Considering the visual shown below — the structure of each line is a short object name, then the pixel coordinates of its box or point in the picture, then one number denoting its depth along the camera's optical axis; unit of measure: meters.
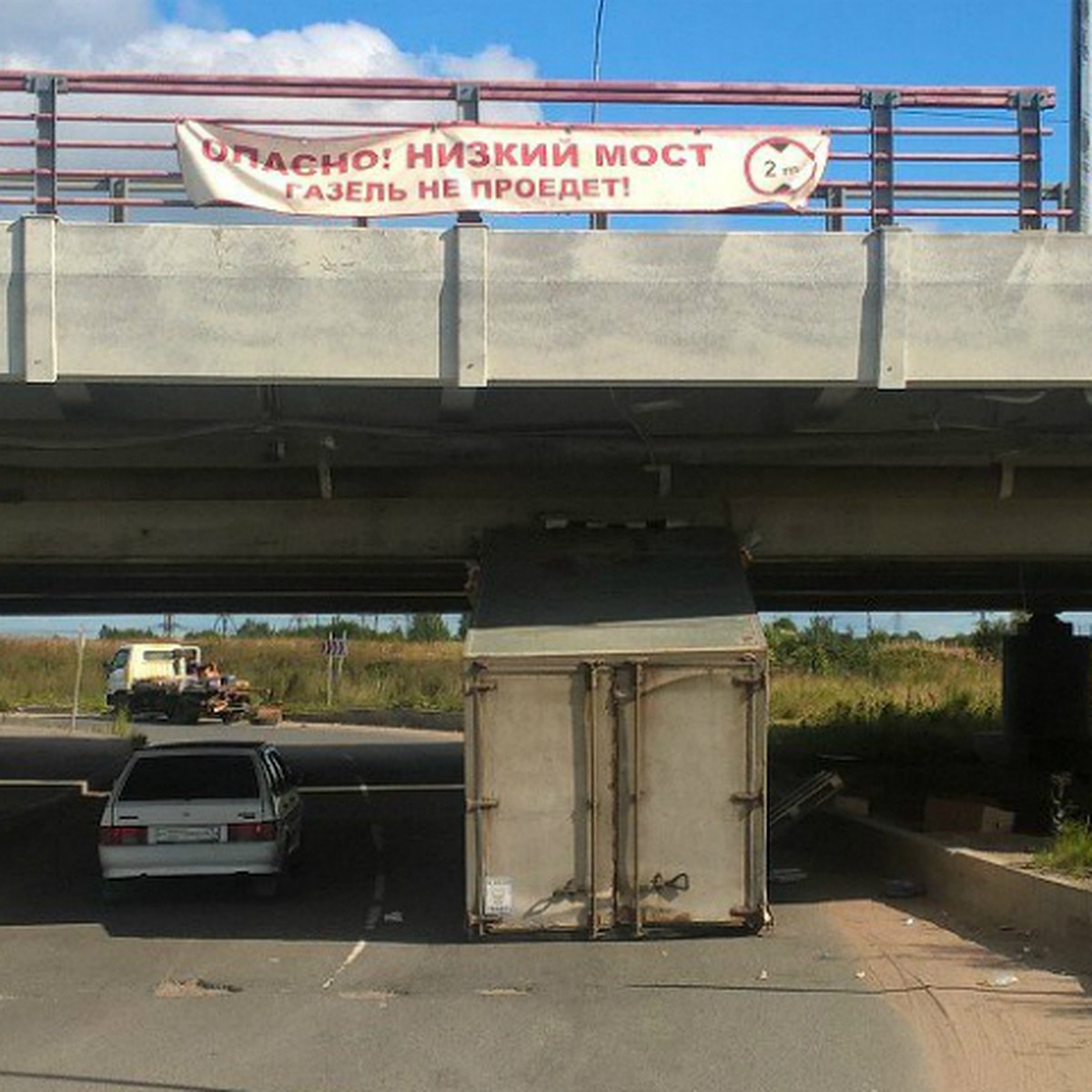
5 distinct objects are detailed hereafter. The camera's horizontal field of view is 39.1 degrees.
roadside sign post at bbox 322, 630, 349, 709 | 61.78
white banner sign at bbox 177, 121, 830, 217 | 11.55
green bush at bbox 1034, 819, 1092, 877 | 12.05
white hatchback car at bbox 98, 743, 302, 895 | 13.79
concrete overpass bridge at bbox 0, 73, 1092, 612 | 11.39
